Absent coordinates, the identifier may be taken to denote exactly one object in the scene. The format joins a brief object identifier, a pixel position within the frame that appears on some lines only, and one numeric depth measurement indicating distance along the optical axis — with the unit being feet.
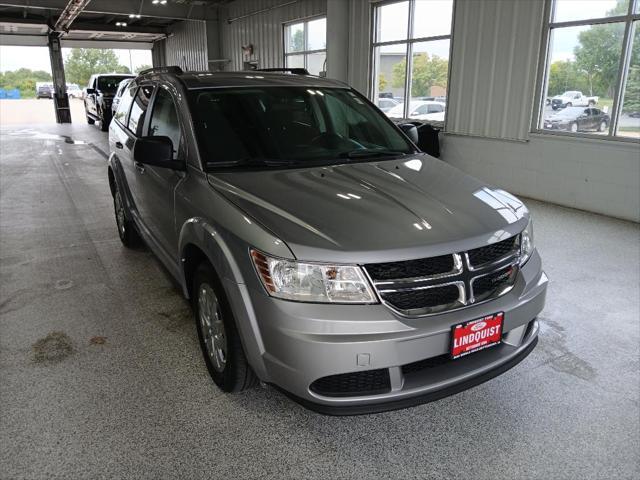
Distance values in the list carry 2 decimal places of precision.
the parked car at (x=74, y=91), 138.31
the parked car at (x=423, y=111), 30.58
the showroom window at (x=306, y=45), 42.83
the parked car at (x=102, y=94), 53.52
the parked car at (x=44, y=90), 137.15
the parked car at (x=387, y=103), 34.77
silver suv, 6.20
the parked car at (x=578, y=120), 21.25
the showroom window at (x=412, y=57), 29.58
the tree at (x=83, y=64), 174.40
